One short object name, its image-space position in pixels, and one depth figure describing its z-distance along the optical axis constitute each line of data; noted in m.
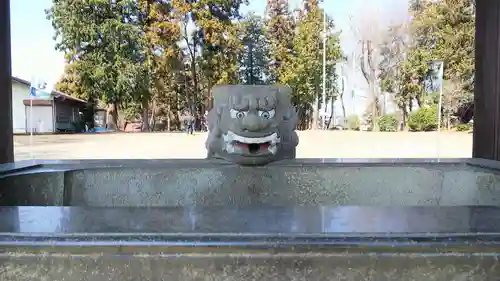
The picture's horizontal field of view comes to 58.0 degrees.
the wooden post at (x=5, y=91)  2.90
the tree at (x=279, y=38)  25.47
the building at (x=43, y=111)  21.75
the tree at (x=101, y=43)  22.66
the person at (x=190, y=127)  21.93
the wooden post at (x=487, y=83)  3.09
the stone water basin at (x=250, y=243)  0.90
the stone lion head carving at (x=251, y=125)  2.73
